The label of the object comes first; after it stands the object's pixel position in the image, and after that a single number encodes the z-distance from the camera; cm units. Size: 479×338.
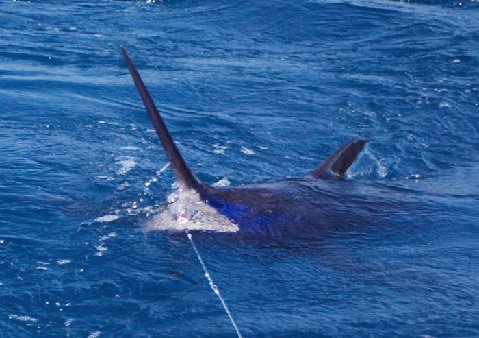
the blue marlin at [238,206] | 1229
